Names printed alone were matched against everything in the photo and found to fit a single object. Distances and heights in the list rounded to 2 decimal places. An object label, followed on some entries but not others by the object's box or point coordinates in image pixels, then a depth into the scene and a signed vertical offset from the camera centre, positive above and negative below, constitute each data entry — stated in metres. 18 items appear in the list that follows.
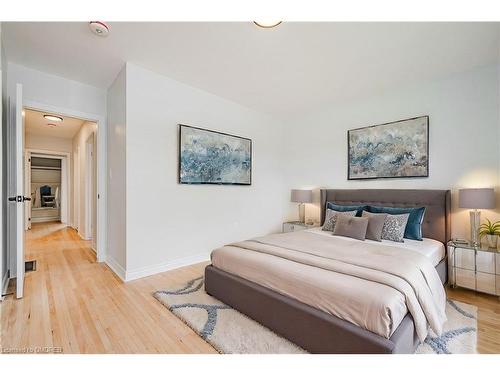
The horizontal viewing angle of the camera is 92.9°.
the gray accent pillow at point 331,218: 3.30 -0.45
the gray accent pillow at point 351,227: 2.83 -0.49
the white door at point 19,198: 2.29 -0.11
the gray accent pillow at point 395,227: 2.79 -0.48
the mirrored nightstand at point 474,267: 2.39 -0.85
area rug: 1.61 -1.09
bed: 1.34 -0.78
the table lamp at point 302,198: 4.27 -0.20
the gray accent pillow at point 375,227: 2.80 -0.47
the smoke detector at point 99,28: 2.08 +1.43
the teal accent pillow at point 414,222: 2.86 -0.43
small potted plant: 2.58 -0.50
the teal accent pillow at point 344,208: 3.41 -0.31
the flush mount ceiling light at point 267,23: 2.02 +1.41
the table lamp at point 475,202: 2.48 -0.16
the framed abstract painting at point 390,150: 3.19 +0.54
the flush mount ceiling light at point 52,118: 4.49 +1.34
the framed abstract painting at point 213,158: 3.35 +0.46
